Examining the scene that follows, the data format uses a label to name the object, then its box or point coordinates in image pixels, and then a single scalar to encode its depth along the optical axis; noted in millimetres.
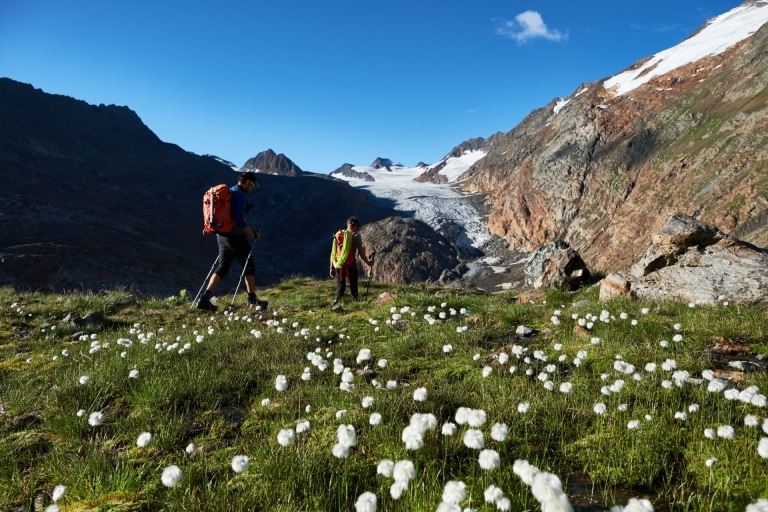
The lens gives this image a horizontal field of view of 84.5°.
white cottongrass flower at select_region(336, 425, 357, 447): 2459
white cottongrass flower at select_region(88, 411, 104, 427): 3239
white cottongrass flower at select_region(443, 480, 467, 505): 1813
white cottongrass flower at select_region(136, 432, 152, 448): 2754
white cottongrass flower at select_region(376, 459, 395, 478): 2219
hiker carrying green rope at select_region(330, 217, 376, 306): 11500
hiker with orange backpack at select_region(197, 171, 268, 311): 10008
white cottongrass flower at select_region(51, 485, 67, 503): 2248
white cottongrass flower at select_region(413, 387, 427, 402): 3307
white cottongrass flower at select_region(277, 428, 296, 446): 2588
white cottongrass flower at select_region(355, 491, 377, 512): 1876
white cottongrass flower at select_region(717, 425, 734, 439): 2654
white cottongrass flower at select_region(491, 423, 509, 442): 2436
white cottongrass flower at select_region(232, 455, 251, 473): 2297
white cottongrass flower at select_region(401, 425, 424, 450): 2401
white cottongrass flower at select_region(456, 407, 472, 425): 2664
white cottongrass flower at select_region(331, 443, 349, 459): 2363
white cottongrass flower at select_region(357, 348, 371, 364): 4903
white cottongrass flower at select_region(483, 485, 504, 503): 1906
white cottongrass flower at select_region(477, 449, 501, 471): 2080
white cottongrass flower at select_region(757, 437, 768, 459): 2169
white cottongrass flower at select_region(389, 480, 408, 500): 1945
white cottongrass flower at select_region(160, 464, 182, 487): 2166
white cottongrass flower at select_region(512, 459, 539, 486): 1977
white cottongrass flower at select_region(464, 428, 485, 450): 2316
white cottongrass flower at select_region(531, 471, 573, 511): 1636
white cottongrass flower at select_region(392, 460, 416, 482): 2041
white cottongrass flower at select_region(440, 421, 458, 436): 2697
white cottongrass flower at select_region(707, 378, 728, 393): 3127
